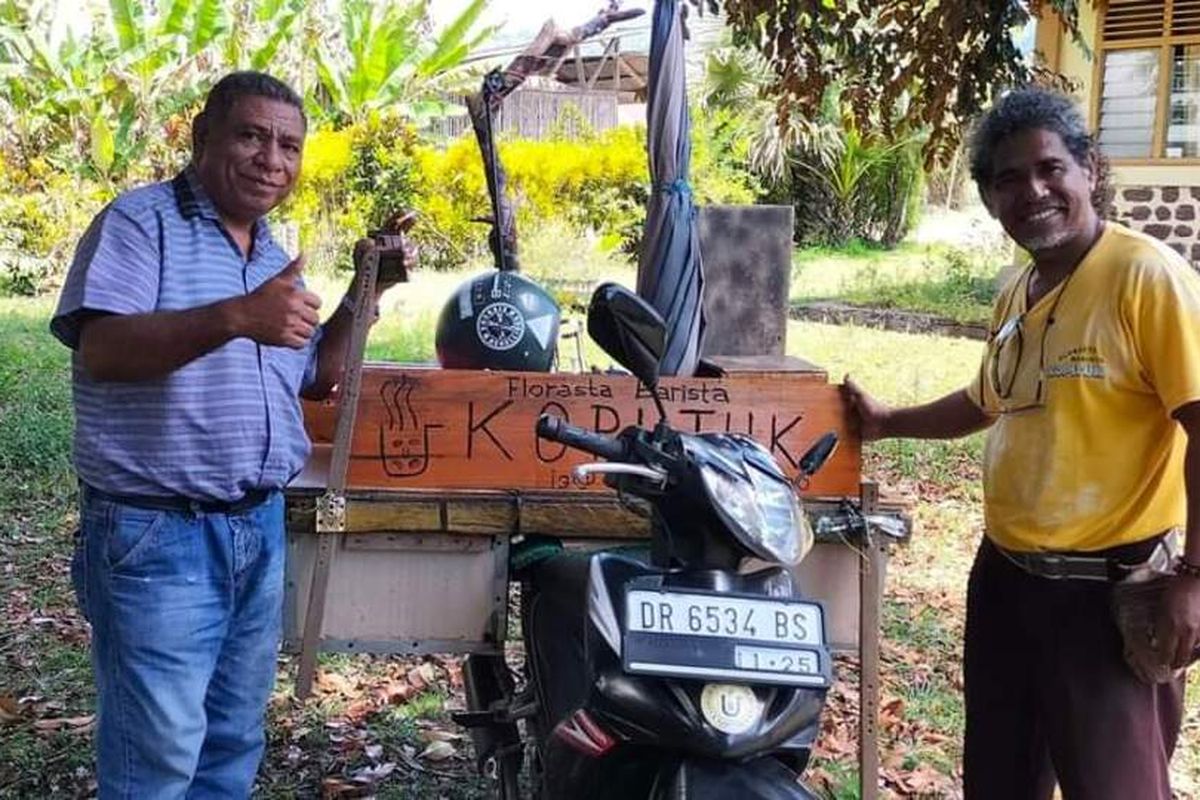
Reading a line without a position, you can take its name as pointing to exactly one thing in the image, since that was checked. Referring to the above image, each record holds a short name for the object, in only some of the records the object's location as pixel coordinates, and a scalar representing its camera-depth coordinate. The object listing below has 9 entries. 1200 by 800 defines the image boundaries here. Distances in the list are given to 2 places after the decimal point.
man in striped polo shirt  2.20
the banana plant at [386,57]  13.10
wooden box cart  2.72
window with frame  10.38
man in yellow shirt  2.25
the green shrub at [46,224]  12.33
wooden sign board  2.73
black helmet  2.96
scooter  1.96
